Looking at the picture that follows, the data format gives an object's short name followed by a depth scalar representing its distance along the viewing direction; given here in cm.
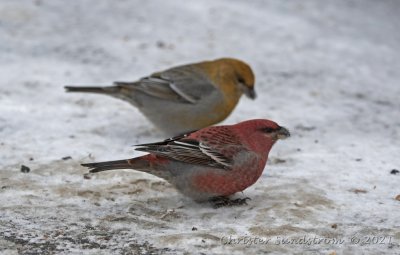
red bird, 994
